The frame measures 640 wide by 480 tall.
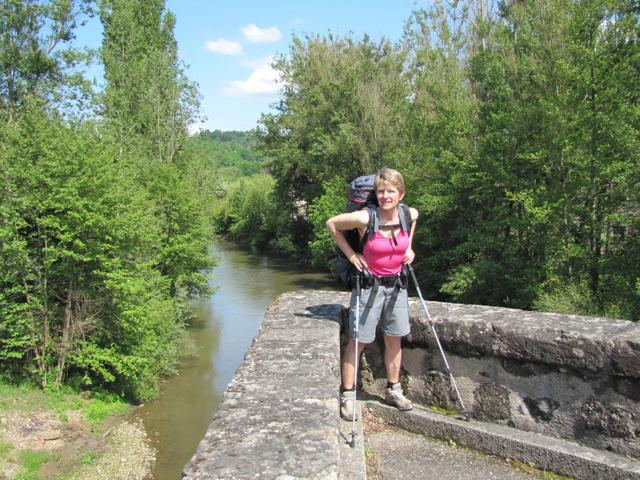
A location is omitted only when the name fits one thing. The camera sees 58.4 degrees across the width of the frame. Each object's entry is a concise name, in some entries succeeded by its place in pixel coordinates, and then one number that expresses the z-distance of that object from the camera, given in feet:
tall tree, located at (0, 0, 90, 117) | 70.95
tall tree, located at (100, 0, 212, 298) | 80.38
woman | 12.30
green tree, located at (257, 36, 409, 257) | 97.45
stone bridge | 8.59
